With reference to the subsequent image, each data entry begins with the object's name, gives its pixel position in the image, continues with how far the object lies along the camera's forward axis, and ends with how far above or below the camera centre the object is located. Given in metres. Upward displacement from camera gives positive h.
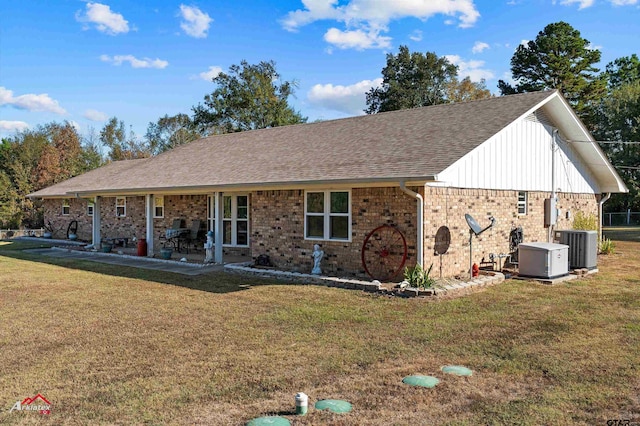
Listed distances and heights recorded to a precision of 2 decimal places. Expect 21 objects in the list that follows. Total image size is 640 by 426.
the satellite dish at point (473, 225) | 10.72 -0.40
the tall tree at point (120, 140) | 52.25 +6.95
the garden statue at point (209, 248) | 14.09 -1.25
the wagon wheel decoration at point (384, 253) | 10.53 -1.02
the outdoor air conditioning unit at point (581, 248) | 12.59 -1.05
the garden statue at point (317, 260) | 11.48 -1.28
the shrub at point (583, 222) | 15.90 -0.48
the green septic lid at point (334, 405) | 4.29 -1.78
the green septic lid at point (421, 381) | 4.91 -1.78
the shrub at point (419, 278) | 9.55 -1.42
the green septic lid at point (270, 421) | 3.99 -1.78
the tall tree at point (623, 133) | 33.25 +5.61
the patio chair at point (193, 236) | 16.63 -1.06
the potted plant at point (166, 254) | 15.33 -1.54
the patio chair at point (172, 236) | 16.64 -1.10
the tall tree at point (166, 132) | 51.31 +7.86
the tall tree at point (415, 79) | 41.84 +11.03
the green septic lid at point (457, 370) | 5.23 -1.77
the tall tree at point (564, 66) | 36.28 +10.81
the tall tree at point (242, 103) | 39.72 +8.28
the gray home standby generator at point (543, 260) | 11.26 -1.24
